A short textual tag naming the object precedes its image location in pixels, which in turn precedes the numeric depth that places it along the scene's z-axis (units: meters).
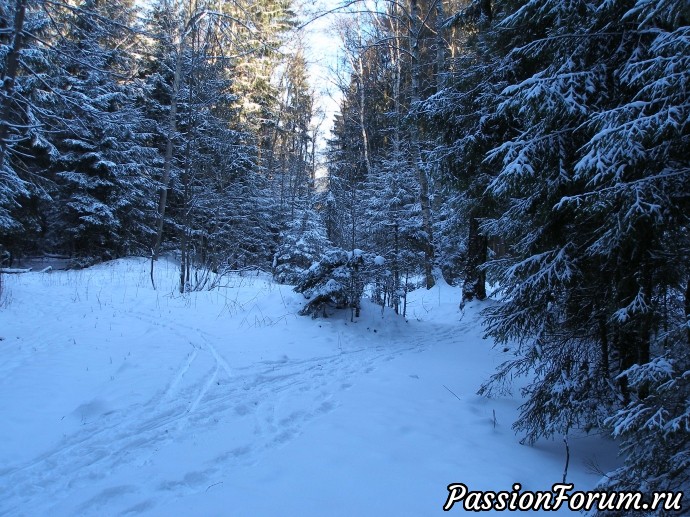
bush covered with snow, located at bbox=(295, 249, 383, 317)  8.30
